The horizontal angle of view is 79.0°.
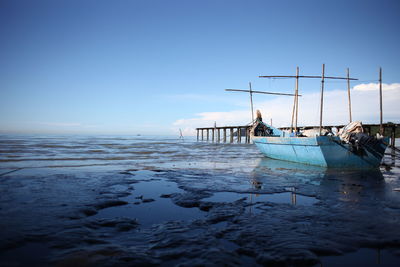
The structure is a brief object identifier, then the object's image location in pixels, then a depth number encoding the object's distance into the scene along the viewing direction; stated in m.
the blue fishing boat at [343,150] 11.69
